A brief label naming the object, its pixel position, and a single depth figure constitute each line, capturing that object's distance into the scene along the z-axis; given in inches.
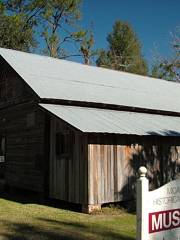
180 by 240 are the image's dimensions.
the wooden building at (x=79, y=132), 515.8
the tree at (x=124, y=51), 2231.8
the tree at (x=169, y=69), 1739.7
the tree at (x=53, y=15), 1713.8
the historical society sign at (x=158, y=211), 205.9
